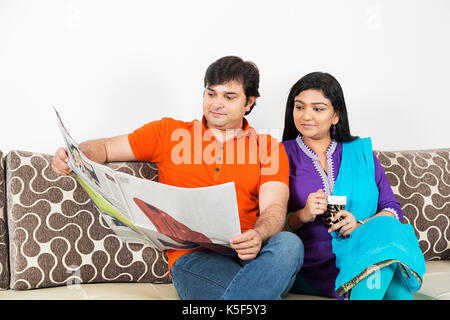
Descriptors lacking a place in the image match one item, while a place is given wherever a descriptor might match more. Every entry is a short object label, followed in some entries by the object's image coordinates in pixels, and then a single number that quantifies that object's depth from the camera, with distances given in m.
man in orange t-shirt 1.27
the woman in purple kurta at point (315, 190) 1.40
